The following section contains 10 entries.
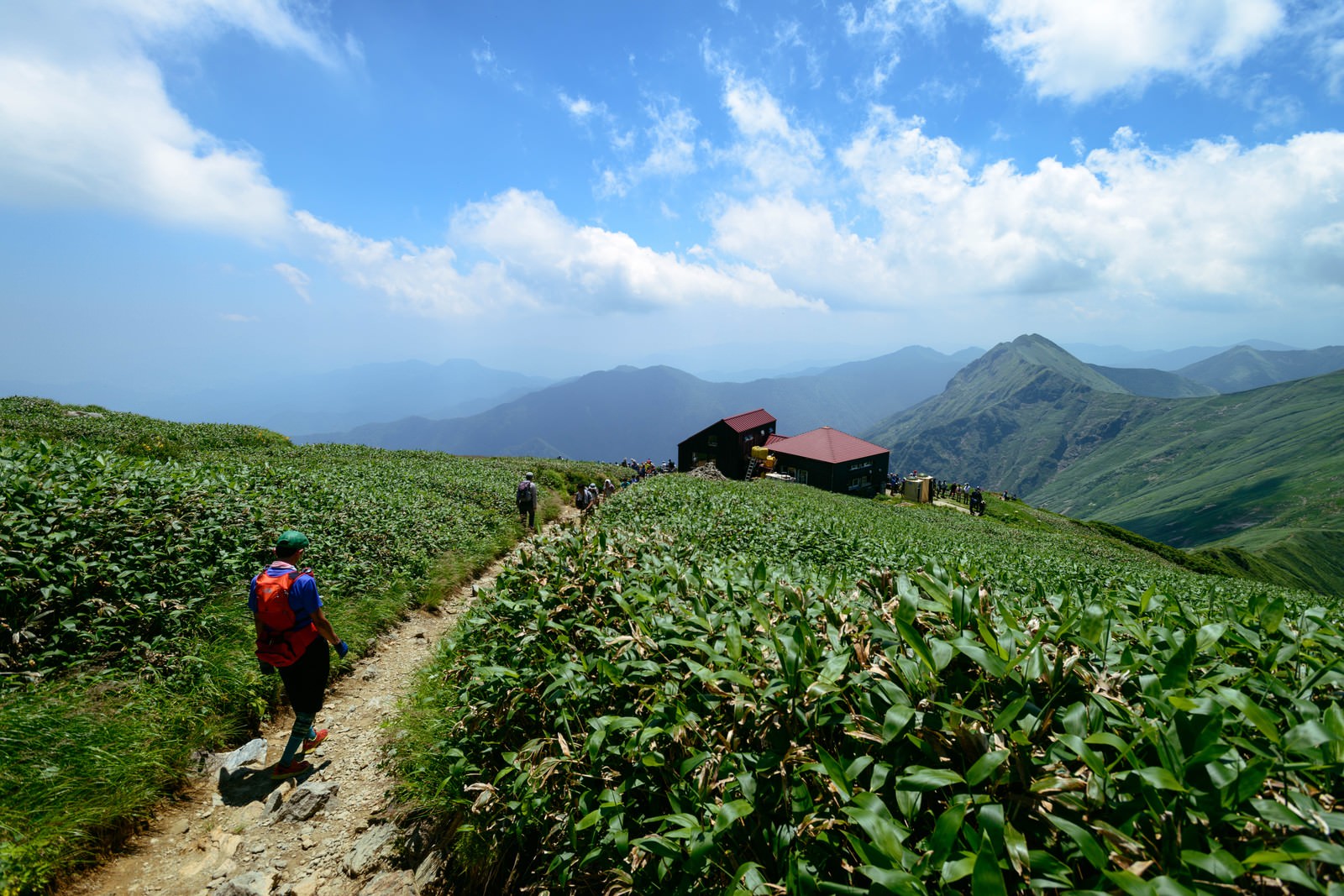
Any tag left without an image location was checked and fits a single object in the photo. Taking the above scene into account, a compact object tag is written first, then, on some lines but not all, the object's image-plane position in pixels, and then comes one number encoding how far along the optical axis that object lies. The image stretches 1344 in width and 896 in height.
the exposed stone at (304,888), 4.69
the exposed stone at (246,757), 6.12
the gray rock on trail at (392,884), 4.53
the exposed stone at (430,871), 4.51
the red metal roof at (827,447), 64.19
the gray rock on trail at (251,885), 4.62
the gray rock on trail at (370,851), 4.86
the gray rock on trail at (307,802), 5.55
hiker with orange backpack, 6.23
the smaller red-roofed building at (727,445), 64.25
